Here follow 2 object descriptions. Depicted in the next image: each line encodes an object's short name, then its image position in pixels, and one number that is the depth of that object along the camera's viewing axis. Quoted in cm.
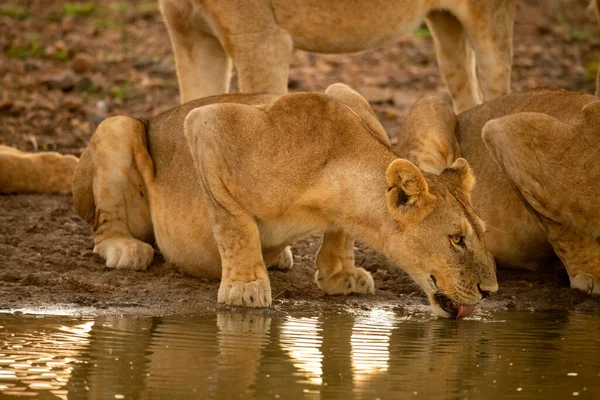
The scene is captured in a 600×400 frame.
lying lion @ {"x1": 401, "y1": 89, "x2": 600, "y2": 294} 1592
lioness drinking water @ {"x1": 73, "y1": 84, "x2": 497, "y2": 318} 1378
